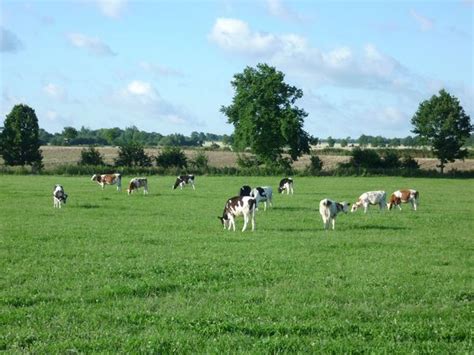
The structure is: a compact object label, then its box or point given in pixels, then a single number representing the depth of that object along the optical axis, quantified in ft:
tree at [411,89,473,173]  294.66
